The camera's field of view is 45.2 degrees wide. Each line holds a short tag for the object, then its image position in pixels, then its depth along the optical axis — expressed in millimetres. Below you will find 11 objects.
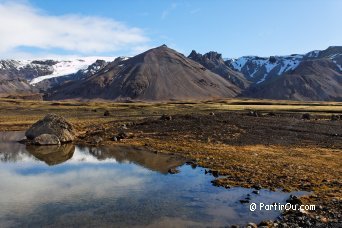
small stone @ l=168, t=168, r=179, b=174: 37338
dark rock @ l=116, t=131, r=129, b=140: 60381
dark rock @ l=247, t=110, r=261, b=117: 94331
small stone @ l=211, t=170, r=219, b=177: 35662
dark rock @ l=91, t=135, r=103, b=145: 56688
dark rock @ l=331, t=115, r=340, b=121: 84600
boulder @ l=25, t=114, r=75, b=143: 57688
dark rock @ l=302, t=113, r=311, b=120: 88188
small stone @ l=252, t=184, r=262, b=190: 30498
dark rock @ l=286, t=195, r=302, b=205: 26016
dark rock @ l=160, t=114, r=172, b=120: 81500
